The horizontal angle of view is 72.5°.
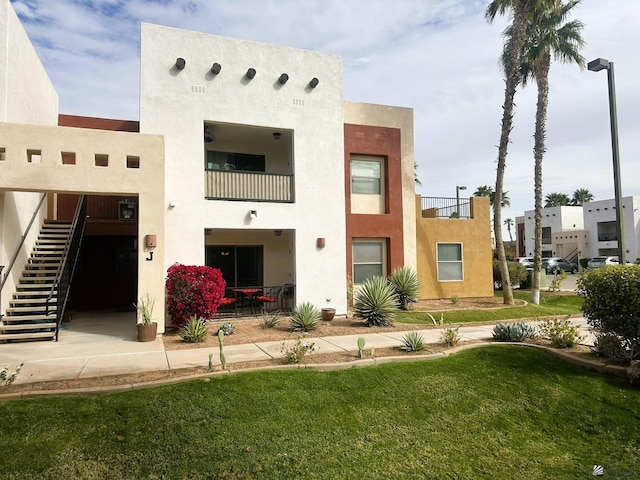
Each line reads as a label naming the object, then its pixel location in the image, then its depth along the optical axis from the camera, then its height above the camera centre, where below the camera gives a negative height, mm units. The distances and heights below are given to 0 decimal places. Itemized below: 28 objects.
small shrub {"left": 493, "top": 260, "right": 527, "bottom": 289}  22359 -837
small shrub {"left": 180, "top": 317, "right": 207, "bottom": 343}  10047 -1607
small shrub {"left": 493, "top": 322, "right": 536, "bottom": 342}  9609 -1688
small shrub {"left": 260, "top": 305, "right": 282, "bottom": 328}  12008 -1664
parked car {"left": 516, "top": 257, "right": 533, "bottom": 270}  37000 -413
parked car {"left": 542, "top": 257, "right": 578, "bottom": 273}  40934 -856
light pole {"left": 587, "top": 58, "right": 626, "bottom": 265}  11242 +3112
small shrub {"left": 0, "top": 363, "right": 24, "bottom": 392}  6207 -1653
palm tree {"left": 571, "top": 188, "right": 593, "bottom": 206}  72000 +9734
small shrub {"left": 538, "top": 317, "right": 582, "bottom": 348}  8906 -1633
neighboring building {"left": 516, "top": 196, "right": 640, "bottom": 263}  47969 +3056
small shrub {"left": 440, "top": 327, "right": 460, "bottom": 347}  8988 -1680
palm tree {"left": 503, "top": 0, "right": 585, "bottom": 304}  17797 +8412
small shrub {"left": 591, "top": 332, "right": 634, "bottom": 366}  7668 -1716
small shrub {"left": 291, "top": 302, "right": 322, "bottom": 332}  11648 -1574
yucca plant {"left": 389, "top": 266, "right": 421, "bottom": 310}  15312 -990
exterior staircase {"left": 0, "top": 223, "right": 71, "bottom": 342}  10414 -769
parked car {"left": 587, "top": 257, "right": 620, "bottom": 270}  38438 -540
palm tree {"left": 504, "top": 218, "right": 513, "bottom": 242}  84750 +6592
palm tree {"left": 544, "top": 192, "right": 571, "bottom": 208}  70125 +9099
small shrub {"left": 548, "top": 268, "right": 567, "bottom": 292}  18656 -1248
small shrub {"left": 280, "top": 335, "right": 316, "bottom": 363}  7723 -1666
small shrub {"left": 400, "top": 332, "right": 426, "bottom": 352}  8611 -1684
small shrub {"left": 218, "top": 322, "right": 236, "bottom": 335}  10922 -1668
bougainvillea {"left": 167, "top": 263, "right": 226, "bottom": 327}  11133 -803
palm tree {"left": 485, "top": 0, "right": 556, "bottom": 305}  16406 +7315
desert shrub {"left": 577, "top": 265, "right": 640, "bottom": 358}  7504 -826
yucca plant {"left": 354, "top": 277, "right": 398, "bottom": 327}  12500 -1368
